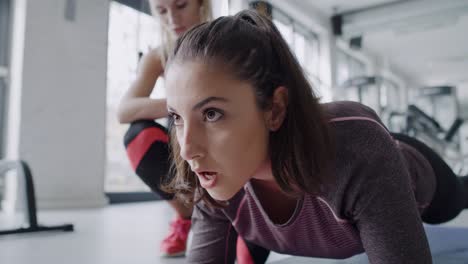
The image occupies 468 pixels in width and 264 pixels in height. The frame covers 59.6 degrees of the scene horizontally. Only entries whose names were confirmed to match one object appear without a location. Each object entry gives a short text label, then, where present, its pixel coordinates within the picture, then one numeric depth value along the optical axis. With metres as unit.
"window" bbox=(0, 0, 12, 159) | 2.73
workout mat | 1.03
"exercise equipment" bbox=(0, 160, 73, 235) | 1.64
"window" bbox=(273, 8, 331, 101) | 4.92
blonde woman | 1.14
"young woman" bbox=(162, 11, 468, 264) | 0.54
